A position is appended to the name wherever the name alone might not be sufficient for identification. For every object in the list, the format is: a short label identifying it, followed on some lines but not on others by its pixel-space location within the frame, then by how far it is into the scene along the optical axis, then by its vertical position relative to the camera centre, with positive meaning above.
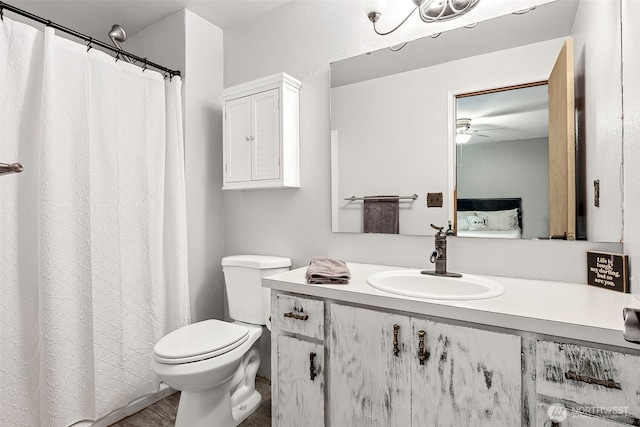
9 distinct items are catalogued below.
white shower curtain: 1.50 -0.09
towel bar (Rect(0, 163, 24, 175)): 1.01 +0.14
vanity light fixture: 1.58 +0.97
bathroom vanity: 0.89 -0.49
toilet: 1.48 -0.68
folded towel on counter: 1.40 -0.28
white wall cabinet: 1.98 +0.48
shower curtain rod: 1.44 +0.88
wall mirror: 1.33 +0.41
